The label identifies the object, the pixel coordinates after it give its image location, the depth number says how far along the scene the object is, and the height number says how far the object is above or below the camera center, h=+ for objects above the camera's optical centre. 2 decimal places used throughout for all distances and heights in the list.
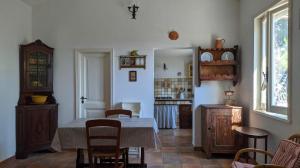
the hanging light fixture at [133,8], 5.38 +1.49
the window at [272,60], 3.74 +0.36
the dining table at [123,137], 3.44 -0.65
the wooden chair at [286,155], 2.48 -0.67
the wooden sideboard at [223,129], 4.84 -0.77
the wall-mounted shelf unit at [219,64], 5.30 +0.39
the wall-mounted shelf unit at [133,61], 5.57 +0.47
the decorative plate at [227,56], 5.34 +0.55
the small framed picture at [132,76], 5.61 +0.17
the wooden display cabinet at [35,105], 4.98 -0.37
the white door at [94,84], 5.74 +0.01
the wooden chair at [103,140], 3.18 -0.67
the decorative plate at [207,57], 5.37 +0.53
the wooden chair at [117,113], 4.25 -0.43
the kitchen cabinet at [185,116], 8.19 -0.93
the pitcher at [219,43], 5.35 +0.79
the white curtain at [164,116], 8.02 -0.91
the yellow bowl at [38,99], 5.22 -0.27
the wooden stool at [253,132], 3.82 -0.69
